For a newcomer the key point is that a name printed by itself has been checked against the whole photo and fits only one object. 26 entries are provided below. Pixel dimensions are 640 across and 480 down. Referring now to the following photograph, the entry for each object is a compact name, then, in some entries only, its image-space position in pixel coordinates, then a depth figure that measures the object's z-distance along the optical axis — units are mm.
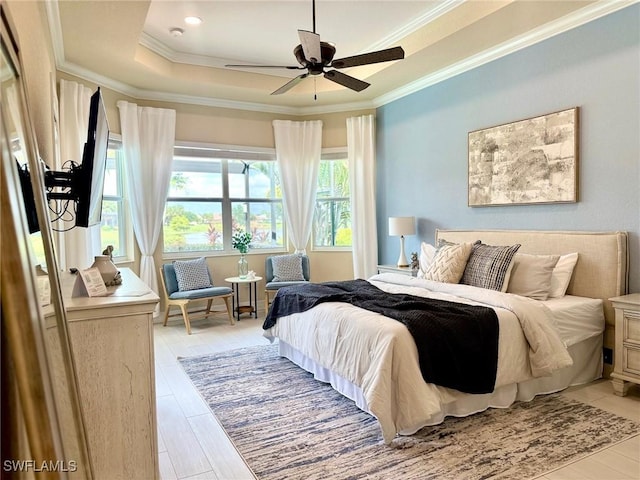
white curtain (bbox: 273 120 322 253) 6137
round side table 5469
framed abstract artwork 3607
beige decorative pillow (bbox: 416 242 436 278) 4427
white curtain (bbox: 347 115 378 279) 5953
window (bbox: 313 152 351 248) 6387
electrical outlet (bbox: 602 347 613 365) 3330
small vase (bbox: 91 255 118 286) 2266
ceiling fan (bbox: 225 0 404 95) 2934
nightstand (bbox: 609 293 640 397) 2889
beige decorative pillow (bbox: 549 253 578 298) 3439
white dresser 1734
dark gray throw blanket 2479
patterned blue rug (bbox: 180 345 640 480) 2184
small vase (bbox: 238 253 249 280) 5677
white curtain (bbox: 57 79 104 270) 4223
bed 2404
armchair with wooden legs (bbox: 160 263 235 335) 4977
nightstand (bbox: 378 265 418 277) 4969
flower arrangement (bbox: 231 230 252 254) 5794
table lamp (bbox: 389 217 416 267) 5180
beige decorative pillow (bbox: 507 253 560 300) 3408
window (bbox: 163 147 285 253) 5754
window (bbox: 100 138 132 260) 5133
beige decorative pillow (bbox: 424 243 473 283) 3764
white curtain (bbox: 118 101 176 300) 5168
